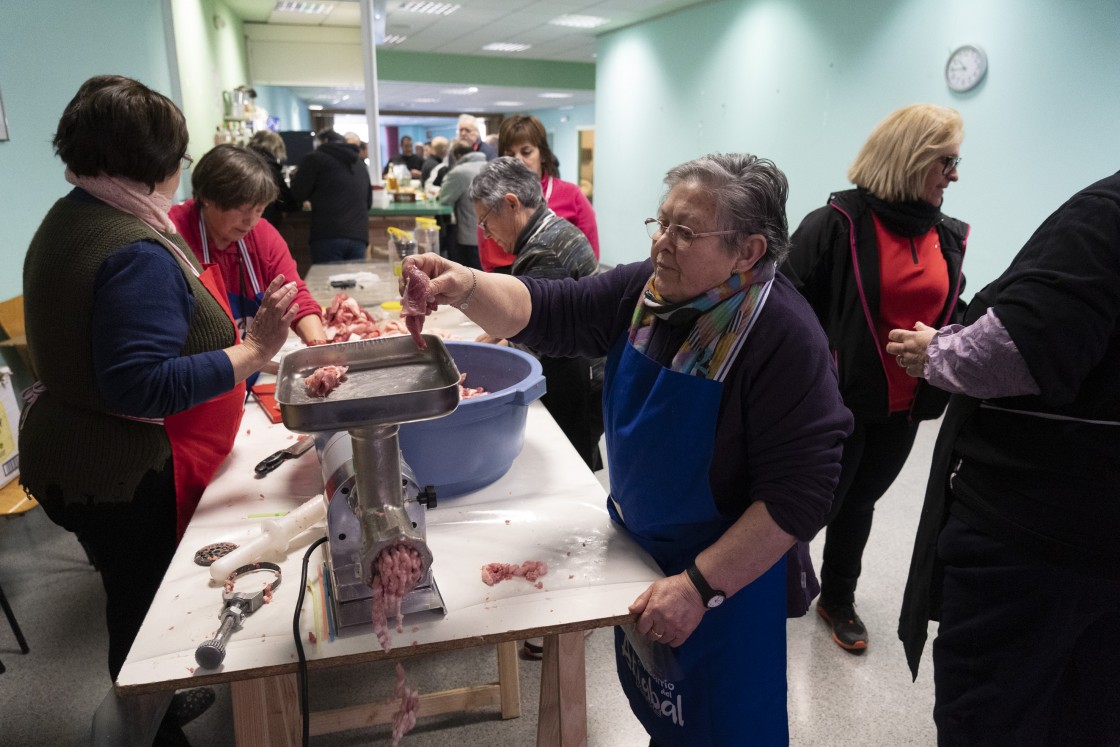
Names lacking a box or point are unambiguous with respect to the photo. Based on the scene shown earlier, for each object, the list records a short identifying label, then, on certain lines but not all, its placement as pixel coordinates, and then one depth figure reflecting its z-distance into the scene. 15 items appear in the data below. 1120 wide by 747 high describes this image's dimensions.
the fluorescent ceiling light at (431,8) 7.94
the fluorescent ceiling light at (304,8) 7.84
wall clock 4.18
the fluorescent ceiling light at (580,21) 8.30
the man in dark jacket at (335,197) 4.88
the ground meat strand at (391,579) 0.98
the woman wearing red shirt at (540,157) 3.49
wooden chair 2.09
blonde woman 1.94
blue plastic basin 1.34
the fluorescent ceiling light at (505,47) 10.63
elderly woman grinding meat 1.10
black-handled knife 1.51
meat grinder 0.89
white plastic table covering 1.00
